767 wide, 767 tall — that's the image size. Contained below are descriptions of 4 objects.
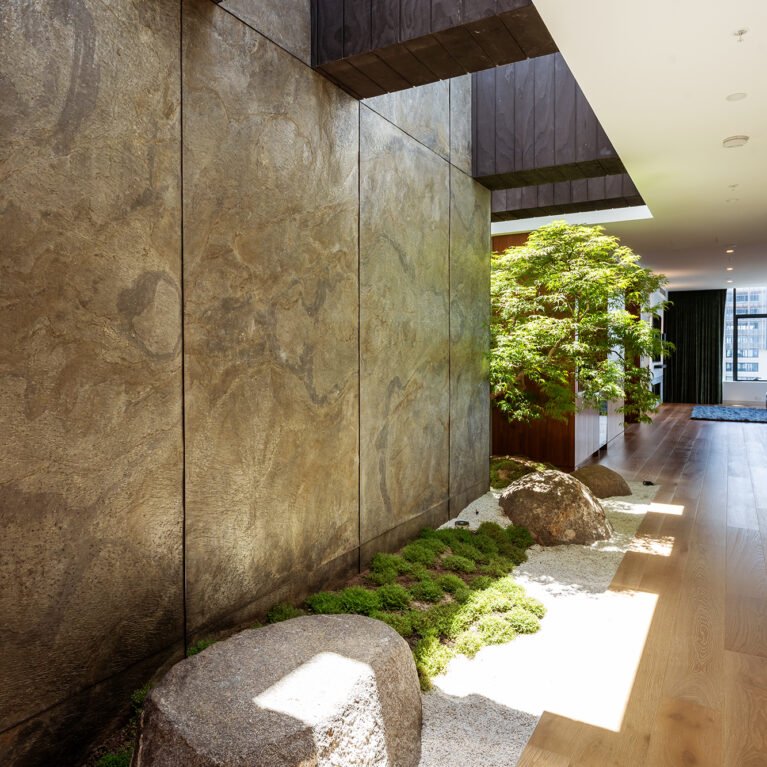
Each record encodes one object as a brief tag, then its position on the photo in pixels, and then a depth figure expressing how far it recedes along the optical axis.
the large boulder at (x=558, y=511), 3.68
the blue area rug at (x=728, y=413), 10.05
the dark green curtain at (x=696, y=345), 13.00
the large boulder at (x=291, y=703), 1.33
